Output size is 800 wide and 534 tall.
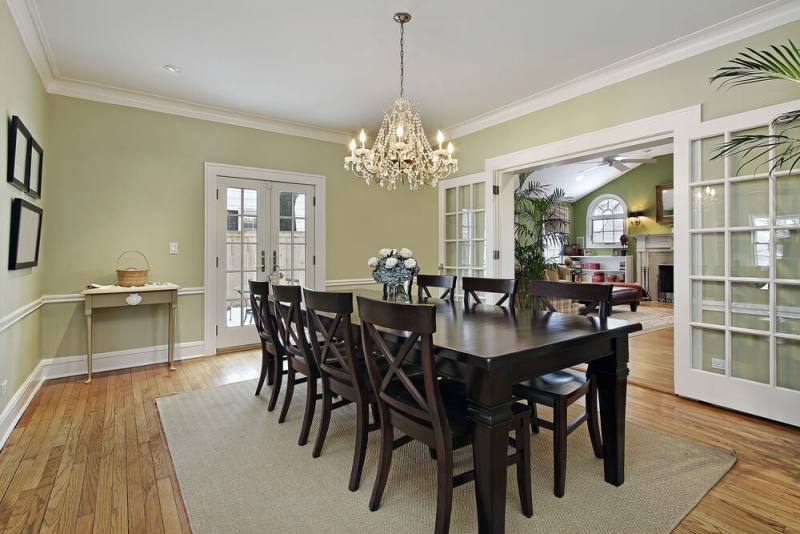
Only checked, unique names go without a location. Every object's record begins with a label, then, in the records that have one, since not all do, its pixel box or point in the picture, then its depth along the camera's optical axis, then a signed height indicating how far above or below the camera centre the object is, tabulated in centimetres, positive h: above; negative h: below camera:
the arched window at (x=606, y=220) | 1047 +131
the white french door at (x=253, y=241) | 445 +31
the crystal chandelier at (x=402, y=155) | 284 +82
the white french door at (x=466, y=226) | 466 +52
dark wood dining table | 143 -38
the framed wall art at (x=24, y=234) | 255 +23
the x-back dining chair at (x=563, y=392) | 183 -58
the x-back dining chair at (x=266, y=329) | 279 -43
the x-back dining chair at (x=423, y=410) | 147 -57
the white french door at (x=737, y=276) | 259 -4
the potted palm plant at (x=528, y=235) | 627 +59
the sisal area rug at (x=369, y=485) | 166 -102
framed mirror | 945 +157
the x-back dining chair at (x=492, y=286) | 290 -13
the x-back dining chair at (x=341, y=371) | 188 -53
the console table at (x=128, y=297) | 348 -26
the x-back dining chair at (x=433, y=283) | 332 -11
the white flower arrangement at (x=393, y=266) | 274 +2
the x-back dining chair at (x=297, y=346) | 235 -47
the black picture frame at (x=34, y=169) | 287 +73
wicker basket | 367 -8
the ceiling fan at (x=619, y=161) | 728 +203
